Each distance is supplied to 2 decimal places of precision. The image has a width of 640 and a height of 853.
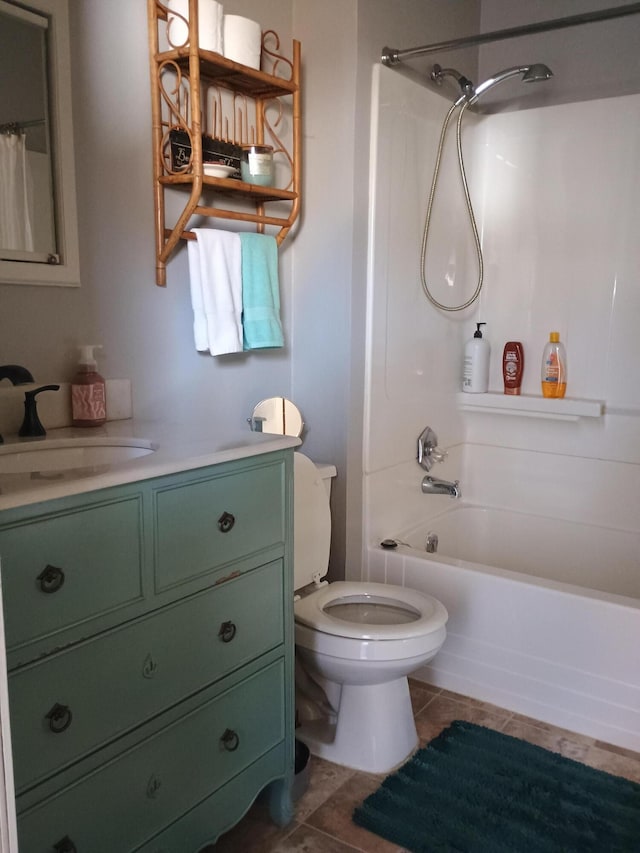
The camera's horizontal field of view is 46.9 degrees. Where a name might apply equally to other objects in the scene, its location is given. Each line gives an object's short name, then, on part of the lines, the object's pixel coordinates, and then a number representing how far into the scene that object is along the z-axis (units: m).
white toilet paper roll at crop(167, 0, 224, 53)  1.90
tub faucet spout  2.80
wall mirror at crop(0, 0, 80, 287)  1.64
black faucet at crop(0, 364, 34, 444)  1.59
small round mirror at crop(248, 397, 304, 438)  2.25
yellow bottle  2.92
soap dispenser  1.81
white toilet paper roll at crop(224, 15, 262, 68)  2.00
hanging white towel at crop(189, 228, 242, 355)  2.05
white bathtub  2.16
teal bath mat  1.78
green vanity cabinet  1.18
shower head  2.46
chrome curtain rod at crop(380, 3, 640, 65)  2.13
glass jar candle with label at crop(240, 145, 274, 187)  2.12
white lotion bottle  3.02
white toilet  1.94
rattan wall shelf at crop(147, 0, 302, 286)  1.92
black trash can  1.91
